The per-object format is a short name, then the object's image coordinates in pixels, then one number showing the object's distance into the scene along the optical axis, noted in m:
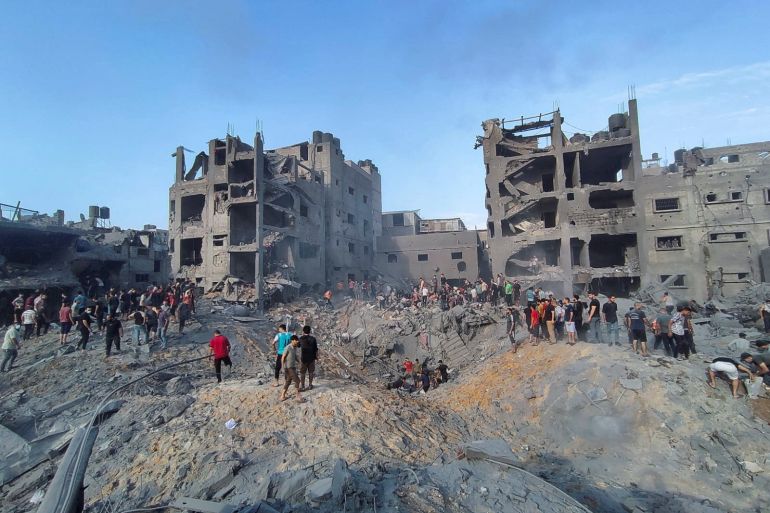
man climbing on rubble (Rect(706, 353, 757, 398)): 9.02
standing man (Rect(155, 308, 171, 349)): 14.86
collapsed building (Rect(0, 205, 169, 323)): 21.98
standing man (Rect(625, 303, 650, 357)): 11.41
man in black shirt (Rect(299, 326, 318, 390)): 9.55
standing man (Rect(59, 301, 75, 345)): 14.59
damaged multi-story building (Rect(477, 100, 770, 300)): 23.73
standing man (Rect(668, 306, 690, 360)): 10.98
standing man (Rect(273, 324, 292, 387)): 10.31
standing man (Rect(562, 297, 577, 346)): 12.88
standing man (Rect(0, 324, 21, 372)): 12.63
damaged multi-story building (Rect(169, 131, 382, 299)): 27.42
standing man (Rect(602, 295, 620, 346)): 12.45
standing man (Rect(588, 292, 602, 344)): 12.92
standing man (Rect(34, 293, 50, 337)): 16.12
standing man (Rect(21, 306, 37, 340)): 15.50
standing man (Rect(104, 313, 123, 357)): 13.33
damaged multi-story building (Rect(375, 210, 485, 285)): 35.59
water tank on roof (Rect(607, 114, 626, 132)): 26.11
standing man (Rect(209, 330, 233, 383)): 11.10
